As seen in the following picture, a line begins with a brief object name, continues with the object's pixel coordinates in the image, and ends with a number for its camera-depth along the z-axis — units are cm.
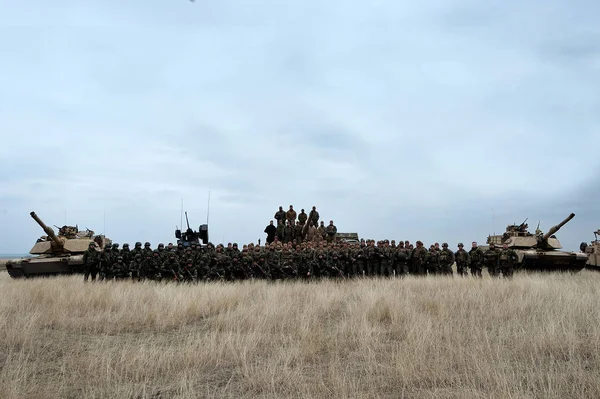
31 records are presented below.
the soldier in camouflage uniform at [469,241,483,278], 1677
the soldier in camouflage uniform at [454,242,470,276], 1702
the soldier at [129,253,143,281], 1648
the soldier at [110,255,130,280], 1647
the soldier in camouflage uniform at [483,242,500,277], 1680
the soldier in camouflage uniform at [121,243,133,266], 1681
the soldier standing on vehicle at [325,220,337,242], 2097
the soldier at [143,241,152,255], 1661
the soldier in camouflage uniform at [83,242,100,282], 1641
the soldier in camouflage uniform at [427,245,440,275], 1761
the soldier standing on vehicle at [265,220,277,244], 2152
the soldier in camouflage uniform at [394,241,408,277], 1766
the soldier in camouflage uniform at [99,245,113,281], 1644
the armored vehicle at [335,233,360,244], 2298
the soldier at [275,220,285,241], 2089
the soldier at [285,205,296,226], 2098
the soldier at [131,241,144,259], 1677
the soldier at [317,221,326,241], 2068
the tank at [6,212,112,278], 1823
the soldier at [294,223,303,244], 2092
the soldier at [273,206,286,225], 2131
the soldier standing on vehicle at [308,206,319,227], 2053
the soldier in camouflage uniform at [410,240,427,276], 1770
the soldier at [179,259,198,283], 1628
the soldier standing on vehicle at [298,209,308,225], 2104
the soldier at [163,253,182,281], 1630
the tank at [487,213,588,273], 2014
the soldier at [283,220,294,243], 2080
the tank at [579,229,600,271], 2260
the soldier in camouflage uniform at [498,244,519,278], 1646
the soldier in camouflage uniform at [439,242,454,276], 1764
